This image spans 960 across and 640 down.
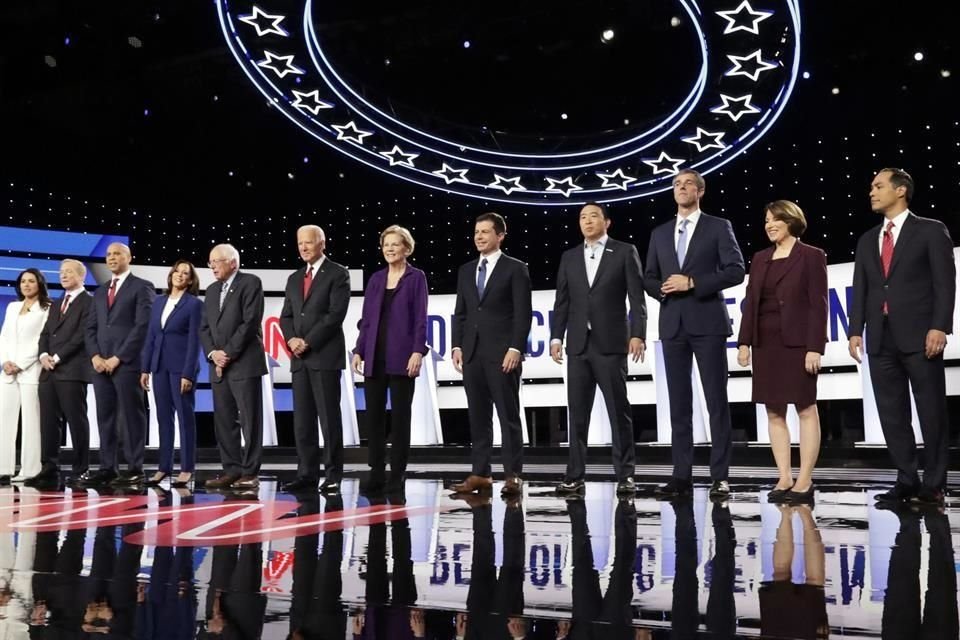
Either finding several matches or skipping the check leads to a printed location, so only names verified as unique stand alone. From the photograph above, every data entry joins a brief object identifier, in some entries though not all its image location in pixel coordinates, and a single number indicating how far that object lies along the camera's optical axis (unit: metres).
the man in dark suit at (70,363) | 6.19
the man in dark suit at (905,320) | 4.02
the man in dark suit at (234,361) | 5.39
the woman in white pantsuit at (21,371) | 6.33
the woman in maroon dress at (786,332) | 4.25
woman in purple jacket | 5.09
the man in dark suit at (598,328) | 4.65
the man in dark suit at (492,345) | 4.84
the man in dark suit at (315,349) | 5.24
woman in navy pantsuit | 5.66
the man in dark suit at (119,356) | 5.86
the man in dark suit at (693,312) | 4.39
